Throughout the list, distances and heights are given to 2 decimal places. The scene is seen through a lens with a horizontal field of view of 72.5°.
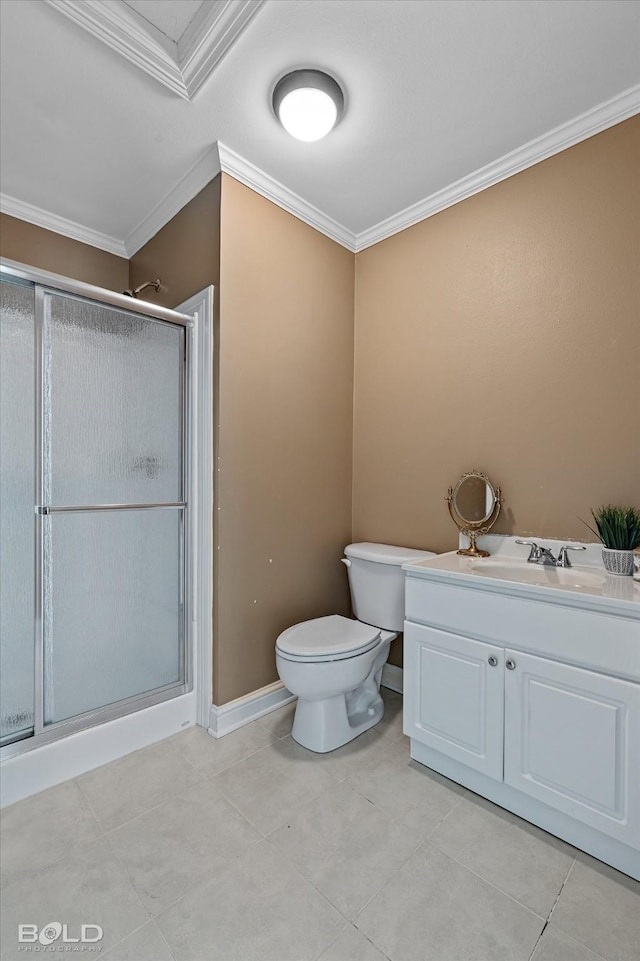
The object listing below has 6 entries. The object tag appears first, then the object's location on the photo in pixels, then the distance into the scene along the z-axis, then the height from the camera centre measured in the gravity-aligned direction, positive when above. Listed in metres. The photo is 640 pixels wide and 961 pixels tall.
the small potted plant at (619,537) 1.43 -0.20
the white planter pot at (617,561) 1.44 -0.28
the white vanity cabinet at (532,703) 1.18 -0.70
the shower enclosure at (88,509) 1.54 -0.13
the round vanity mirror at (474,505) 1.86 -0.12
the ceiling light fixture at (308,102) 1.47 +1.29
